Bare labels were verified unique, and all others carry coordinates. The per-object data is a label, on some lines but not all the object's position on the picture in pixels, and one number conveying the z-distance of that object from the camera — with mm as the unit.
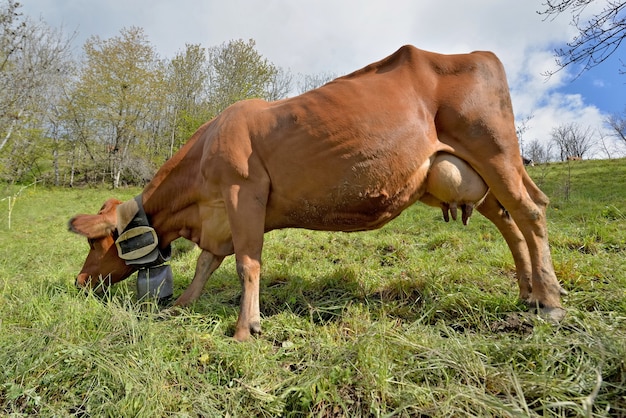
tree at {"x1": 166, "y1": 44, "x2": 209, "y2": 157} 28781
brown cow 2723
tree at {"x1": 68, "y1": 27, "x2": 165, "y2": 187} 27469
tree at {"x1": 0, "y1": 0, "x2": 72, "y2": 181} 11376
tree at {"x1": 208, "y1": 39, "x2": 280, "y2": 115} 25109
